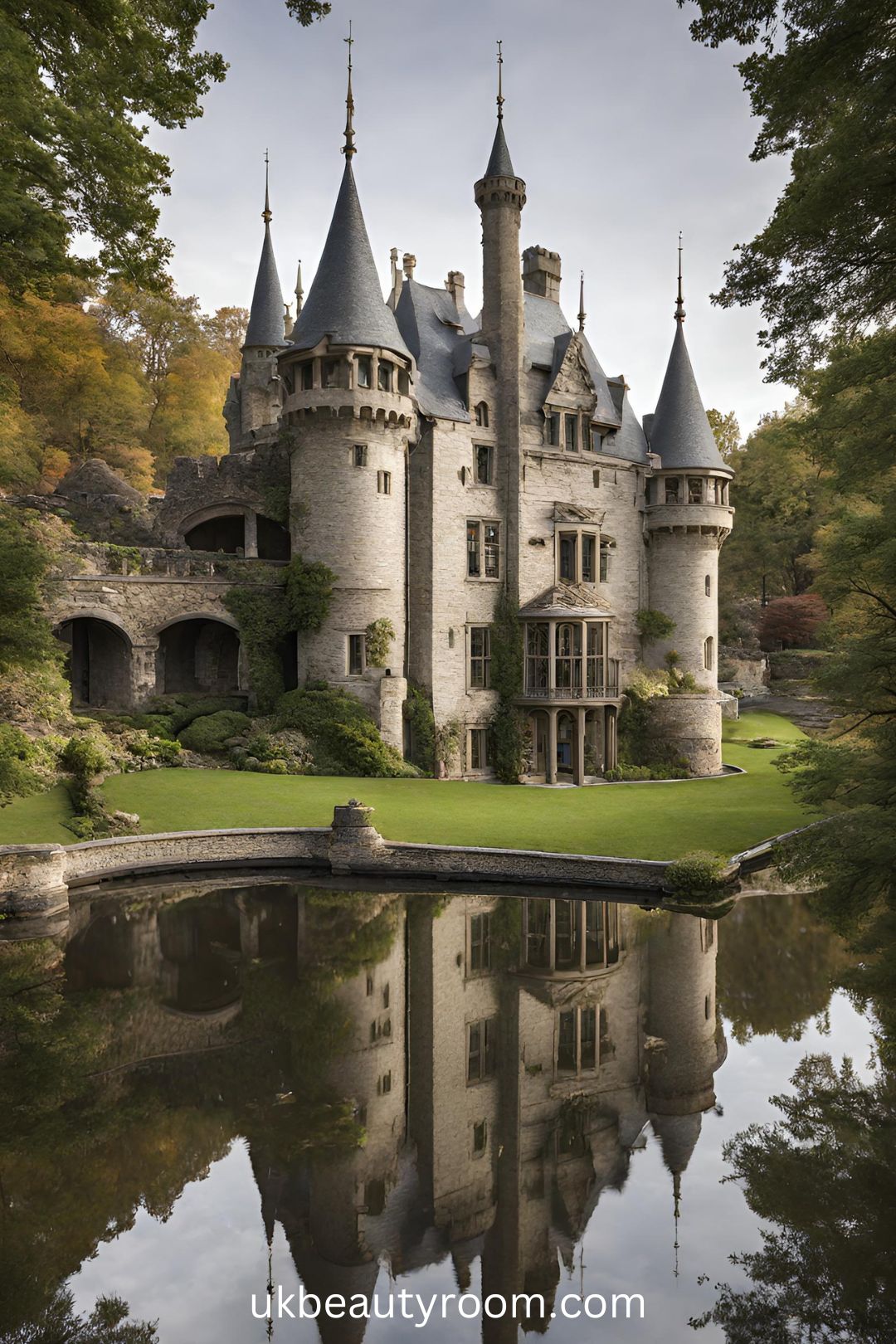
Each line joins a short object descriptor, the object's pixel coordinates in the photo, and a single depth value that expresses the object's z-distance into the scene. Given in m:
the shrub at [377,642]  30.12
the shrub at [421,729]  31.03
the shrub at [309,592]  30.30
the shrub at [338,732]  28.67
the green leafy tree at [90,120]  11.25
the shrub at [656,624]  37.03
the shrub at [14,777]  16.04
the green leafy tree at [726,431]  62.41
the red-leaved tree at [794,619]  53.19
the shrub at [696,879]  19.69
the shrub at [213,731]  28.12
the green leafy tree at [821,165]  8.99
